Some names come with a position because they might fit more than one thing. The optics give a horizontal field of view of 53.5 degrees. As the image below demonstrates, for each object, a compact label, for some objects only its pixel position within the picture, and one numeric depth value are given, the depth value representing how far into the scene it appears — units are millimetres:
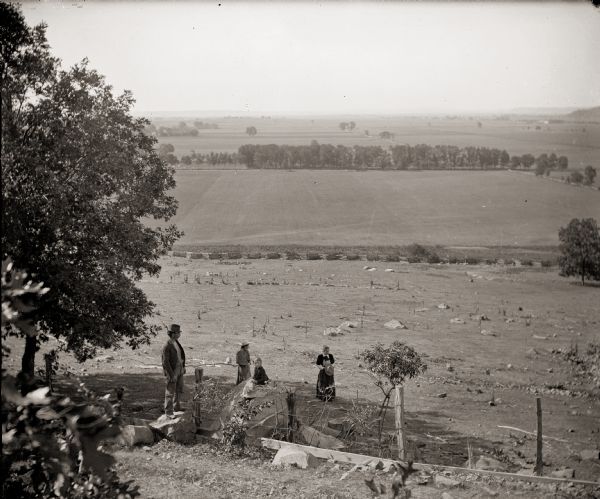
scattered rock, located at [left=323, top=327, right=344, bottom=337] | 28067
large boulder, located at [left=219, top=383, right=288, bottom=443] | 11836
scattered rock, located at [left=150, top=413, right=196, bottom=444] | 11891
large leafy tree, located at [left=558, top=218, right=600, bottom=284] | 47562
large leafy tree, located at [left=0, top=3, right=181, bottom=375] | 12375
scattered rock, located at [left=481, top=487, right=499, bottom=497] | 9797
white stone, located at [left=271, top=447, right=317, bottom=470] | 10750
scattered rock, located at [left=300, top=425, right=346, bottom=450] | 12555
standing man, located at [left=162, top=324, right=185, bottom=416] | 12922
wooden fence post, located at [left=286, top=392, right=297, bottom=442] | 12488
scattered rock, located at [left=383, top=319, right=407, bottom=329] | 30766
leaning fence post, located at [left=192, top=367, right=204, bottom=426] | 12297
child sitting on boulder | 16891
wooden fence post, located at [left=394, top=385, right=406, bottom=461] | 11664
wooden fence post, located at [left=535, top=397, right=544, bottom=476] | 12062
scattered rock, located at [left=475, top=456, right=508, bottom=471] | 12641
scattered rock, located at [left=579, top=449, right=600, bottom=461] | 14370
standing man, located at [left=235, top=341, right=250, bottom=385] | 16609
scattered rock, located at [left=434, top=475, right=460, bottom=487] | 10070
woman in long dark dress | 16484
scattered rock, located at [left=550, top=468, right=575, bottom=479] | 12639
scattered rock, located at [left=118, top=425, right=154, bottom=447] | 11289
